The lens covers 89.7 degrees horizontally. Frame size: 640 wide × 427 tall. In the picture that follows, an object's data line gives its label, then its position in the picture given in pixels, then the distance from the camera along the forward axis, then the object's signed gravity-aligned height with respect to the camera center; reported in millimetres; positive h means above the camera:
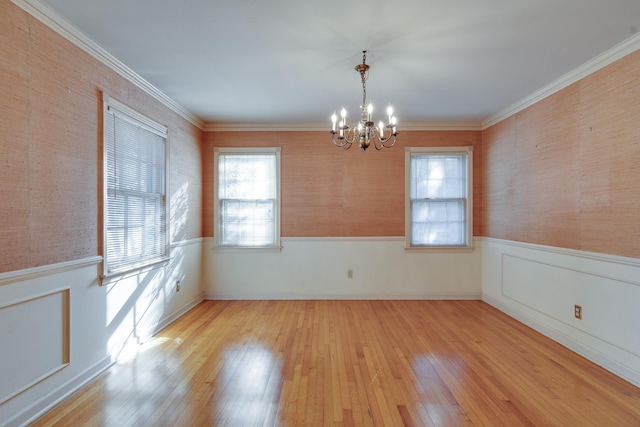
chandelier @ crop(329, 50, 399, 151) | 2615 +731
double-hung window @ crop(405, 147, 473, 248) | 5020 +202
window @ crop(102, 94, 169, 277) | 2865 +229
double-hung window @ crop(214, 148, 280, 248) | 5012 +206
